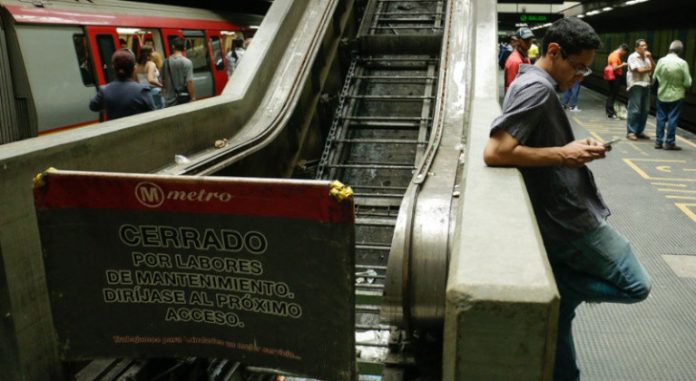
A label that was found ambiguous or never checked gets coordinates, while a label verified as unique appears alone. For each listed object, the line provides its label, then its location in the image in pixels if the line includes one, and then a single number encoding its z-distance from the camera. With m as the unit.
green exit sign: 25.22
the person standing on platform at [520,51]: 6.71
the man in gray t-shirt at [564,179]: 2.16
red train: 6.63
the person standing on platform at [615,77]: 11.66
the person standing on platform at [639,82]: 9.04
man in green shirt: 8.38
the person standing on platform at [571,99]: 12.20
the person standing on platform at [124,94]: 4.64
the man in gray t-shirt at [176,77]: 7.32
